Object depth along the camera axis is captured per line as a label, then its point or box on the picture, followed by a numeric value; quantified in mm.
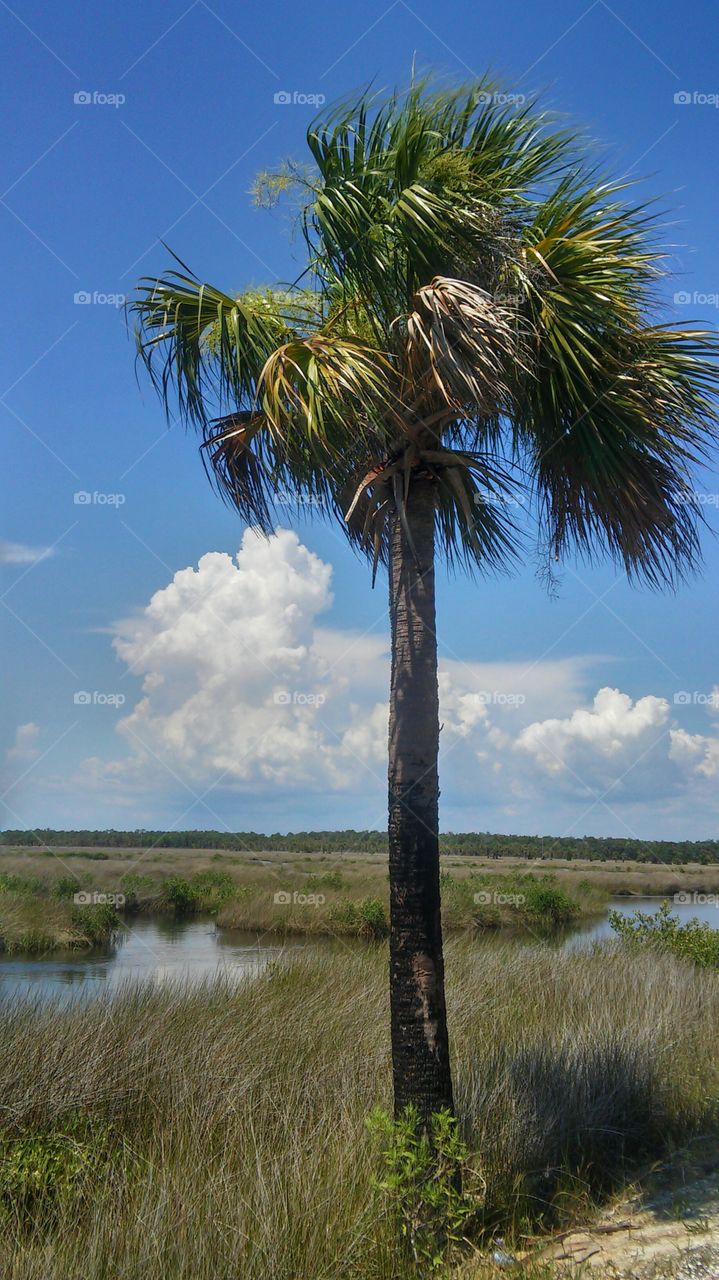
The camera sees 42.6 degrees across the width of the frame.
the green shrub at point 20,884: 24044
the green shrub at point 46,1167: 4894
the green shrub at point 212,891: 27234
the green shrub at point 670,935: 12781
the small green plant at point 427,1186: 4363
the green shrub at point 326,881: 28484
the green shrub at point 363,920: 22359
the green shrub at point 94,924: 20172
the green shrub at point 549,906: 26734
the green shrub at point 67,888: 23391
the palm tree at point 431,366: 5051
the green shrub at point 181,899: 27547
